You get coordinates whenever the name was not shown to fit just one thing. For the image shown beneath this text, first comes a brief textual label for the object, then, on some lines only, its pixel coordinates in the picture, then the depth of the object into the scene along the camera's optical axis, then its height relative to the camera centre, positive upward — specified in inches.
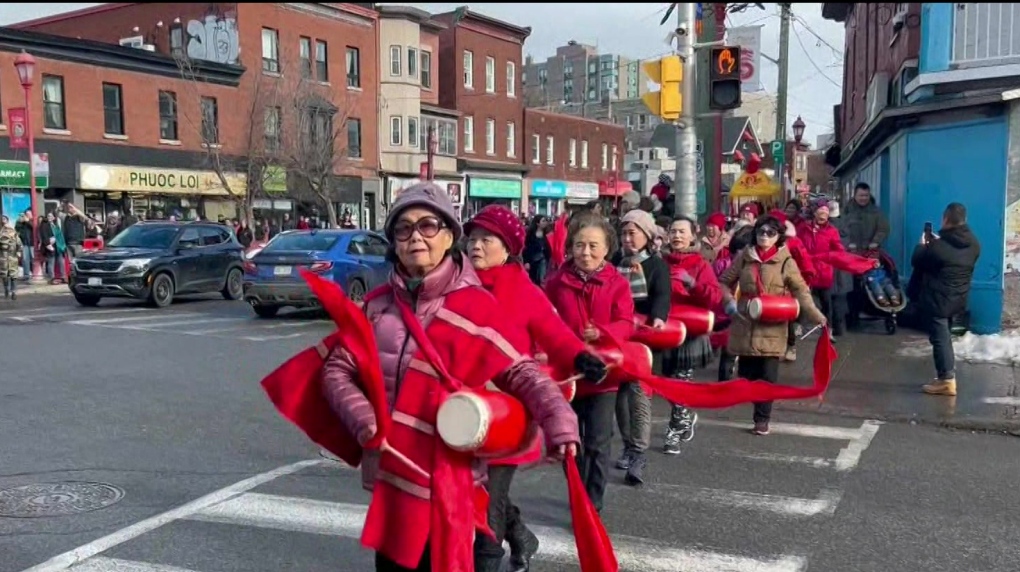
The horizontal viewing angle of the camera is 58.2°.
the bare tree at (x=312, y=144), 1300.4 +118.7
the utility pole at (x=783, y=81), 1023.0 +161.6
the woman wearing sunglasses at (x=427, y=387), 114.7 -20.4
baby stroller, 477.1 -34.1
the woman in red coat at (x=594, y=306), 196.4 -17.6
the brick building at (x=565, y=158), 2089.1 +166.1
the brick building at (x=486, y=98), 1856.5 +267.1
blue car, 576.7 -25.8
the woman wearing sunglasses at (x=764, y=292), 284.0 -21.7
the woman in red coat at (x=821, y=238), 442.0 -6.1
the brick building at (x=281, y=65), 1332.4 +252.5
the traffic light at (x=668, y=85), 430.9 +66.6
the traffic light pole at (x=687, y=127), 434.0 +47.2
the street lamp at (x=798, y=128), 1382.9 +147.3
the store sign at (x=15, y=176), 1061.1 +59.3
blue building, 454.6 +48.8
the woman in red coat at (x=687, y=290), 262.1 -18.4
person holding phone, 340.8 -20.0
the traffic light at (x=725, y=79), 429.7 +69.2
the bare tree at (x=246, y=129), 1261.1 +137.5
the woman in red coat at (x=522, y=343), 128.5 -16.9
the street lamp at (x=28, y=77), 855.1 +141.0
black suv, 650.2 -28.6
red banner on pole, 872.3 +94.7
